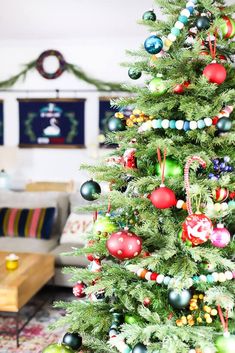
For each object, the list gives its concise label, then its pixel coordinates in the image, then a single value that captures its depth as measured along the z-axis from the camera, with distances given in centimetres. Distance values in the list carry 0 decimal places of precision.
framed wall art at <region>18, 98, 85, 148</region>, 592
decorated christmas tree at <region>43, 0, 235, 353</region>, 138
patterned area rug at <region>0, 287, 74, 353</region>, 318
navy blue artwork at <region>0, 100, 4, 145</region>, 606
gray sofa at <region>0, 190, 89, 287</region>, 411
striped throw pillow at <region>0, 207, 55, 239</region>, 446
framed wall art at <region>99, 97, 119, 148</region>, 575
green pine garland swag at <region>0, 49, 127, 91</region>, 579
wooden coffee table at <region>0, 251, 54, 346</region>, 315
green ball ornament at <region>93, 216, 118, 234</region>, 162
